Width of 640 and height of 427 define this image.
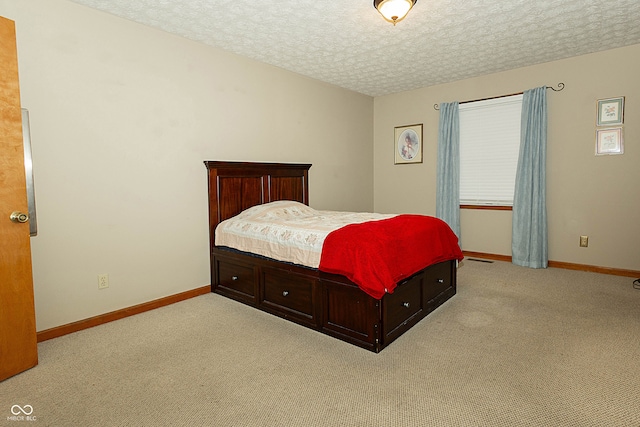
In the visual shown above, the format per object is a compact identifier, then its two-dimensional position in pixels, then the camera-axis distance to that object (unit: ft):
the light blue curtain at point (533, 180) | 14.49
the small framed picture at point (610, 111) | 13.03
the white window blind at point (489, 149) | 15.60
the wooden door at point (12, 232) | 6.59
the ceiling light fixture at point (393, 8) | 8.51
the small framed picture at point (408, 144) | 18.26
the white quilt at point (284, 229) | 9.03
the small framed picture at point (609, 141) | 13.14
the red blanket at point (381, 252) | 7.63
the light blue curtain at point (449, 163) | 16.87
